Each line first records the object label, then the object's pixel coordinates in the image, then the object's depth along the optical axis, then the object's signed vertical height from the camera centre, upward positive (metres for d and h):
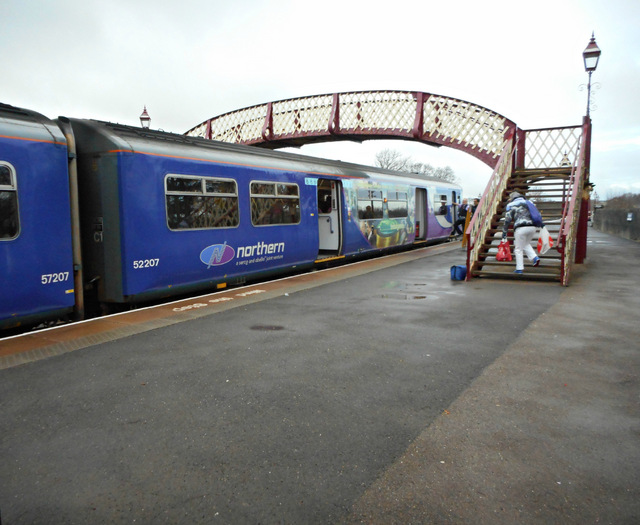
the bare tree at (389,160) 80.69 +9.89
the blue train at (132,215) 5.84 +0.02
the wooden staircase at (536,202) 9.91 +0.38
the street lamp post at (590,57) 13.94 +4.89
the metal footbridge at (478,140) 10.52 +3.34
